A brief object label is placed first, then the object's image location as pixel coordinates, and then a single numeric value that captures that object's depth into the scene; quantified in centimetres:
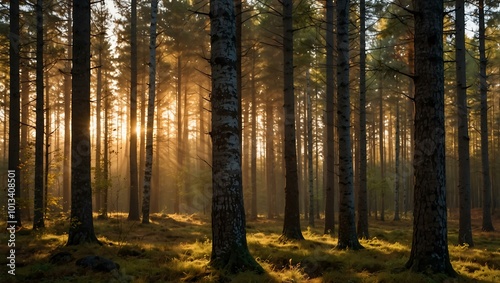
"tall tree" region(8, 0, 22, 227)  1262
